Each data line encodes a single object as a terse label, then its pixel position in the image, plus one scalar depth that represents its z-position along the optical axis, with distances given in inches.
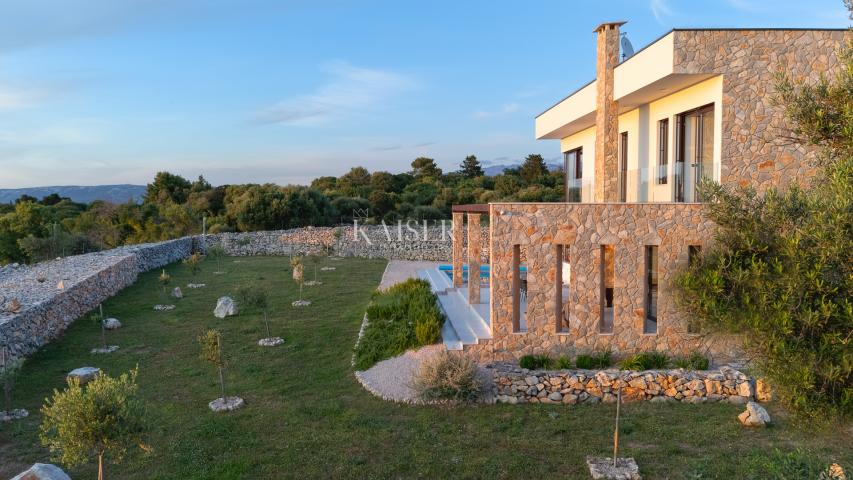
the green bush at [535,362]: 366.0
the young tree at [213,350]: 357.4
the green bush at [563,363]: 362.0
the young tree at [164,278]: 701.3
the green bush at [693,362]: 363.6
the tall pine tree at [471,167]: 2519.7
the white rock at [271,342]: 472.7
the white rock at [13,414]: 317.4
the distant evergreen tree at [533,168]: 2073.1
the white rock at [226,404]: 329.1
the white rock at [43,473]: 221.8
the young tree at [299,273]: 676.1
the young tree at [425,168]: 2559.1
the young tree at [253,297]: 521.7
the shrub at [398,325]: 412.8
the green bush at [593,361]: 366.9
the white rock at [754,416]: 297.0
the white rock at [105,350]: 457.1
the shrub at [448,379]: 327.3
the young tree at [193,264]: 843.4
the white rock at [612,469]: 240.1
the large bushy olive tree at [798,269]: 157.8
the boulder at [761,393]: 327.9
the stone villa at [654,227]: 377.7
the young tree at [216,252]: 1004.9
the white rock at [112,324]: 539.0
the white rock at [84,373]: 377.7
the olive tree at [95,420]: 205.8
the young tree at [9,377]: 327.6
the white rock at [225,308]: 590.7
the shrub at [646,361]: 361.4
